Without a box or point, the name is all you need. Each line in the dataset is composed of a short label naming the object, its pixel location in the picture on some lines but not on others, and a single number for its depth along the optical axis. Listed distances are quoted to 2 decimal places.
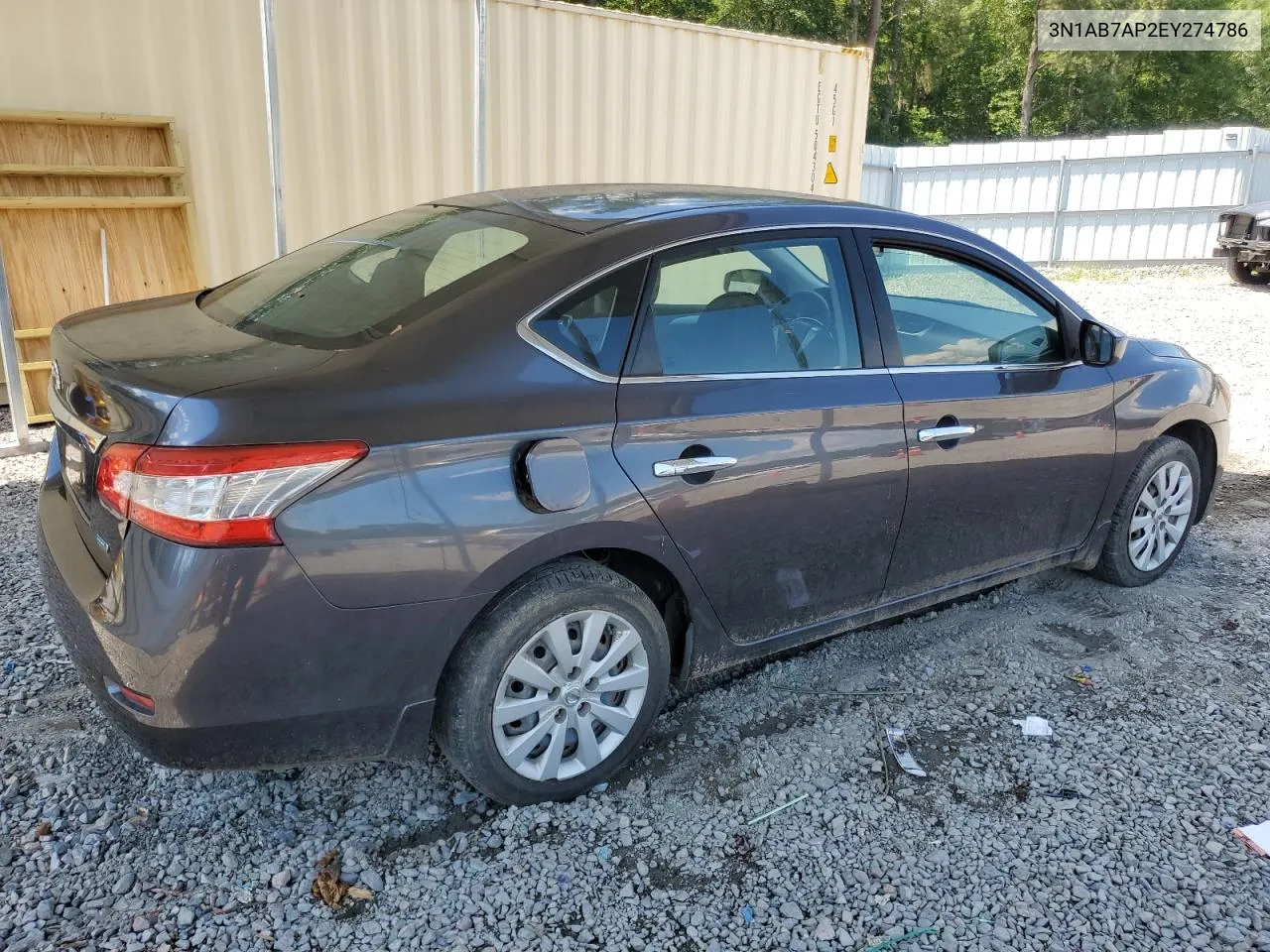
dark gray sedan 2.24
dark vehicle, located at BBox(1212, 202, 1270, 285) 14.96
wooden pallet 5.94
